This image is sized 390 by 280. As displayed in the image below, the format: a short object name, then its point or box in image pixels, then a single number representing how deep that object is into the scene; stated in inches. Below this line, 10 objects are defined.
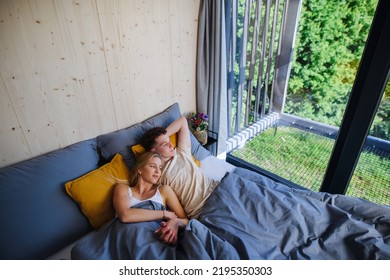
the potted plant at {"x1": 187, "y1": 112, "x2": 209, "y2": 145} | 80.2
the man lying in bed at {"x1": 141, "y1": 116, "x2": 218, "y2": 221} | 53.6
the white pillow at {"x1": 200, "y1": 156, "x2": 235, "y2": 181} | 66.9
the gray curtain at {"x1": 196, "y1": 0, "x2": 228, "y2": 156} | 72.2
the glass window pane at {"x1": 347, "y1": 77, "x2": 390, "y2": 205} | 61.6
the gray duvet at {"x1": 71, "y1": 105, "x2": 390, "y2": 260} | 38.2
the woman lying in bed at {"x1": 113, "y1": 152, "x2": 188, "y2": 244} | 43.9
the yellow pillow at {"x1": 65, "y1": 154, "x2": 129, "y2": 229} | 46.8
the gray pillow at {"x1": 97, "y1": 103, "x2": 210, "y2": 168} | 56.9
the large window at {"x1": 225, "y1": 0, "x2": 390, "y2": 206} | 59.9
